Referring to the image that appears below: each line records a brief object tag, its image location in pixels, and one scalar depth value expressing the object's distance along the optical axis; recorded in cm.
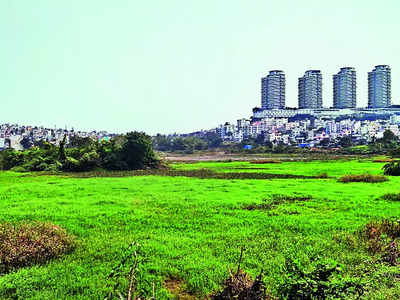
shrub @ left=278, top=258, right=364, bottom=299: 566
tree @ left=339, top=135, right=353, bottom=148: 10551
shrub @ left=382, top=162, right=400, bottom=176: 2908
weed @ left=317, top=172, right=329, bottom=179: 2951
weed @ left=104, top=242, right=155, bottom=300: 657
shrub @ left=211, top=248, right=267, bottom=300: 609
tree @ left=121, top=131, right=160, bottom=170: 4612
